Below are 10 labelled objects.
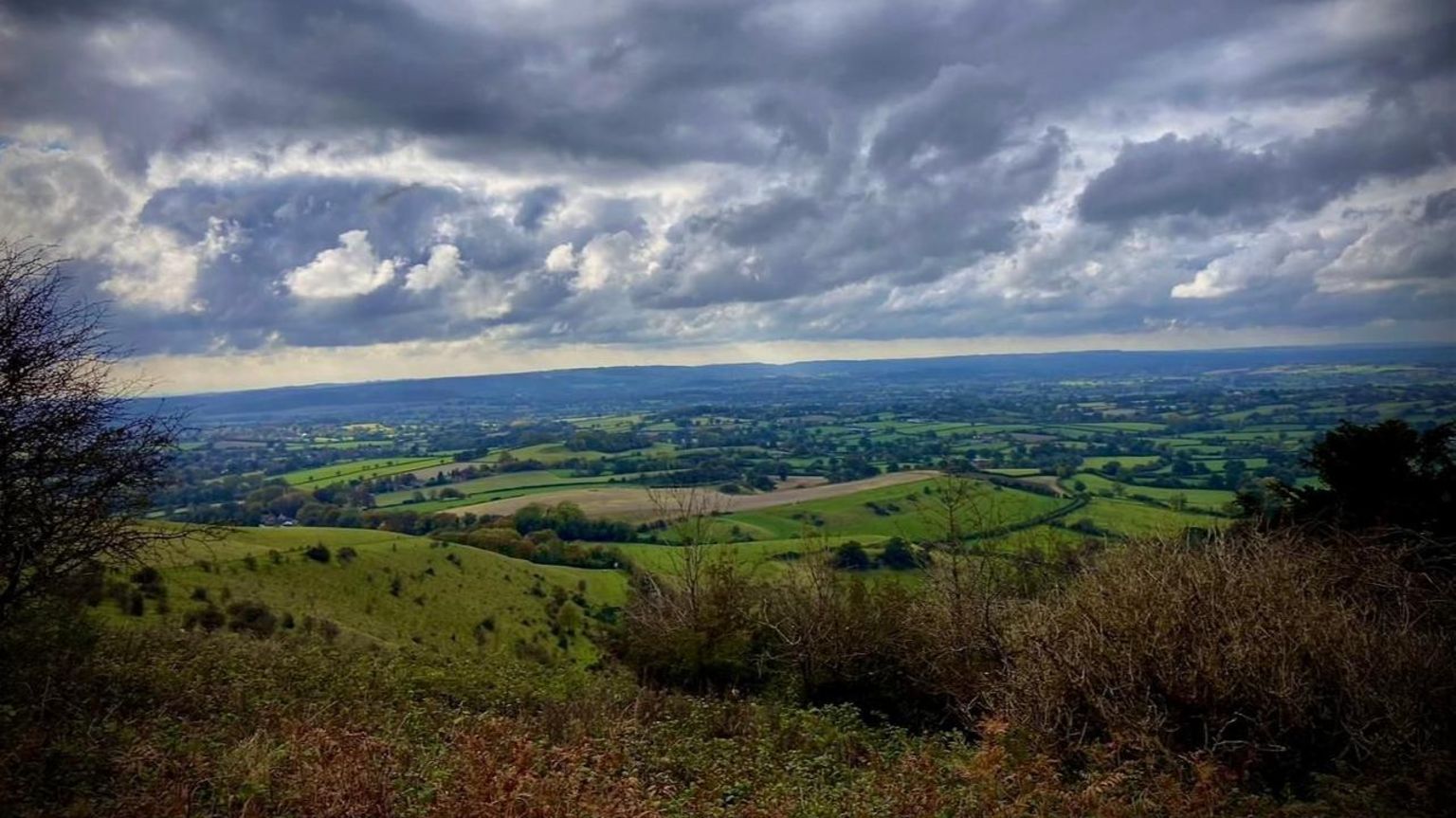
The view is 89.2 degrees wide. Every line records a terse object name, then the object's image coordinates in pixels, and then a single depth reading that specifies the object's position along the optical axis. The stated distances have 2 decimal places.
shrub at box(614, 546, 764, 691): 20.48
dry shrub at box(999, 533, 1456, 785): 10.30
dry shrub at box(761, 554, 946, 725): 18.45
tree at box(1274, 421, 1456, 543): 17.50
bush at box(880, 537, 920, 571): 37.65
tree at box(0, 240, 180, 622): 10.41
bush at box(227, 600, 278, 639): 23.67
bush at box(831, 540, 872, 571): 32.64
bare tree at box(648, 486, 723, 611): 23.38
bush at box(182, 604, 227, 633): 22.39
